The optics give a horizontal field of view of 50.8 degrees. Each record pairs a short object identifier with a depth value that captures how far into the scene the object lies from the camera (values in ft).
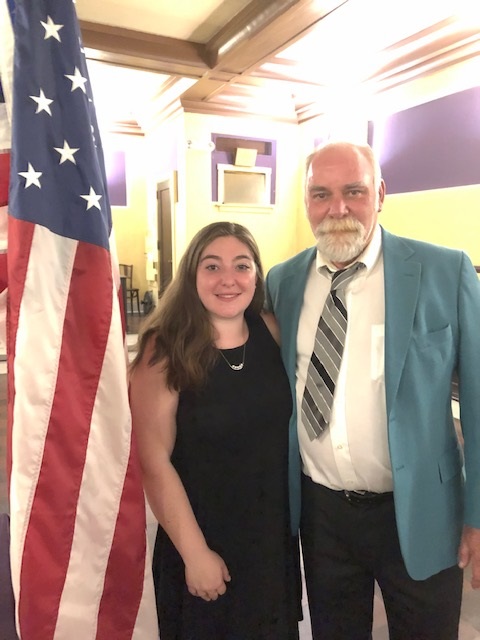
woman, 4.72
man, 4.47
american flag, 3.71
